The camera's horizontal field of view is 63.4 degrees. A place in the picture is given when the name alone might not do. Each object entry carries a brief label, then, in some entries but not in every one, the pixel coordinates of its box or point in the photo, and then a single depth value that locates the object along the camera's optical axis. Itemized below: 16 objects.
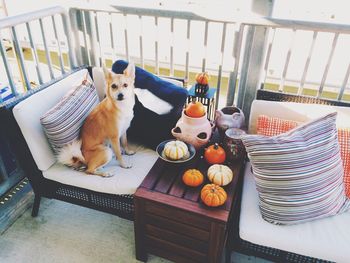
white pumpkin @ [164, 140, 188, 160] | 1.68
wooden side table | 1.44
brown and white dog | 1.79
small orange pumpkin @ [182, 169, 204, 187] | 1.56
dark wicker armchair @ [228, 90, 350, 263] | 1.55
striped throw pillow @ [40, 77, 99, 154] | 1.71
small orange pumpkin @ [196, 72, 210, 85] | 2.04
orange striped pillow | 1.60
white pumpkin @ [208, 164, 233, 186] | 1.56
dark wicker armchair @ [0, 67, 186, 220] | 1.70
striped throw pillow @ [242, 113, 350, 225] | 1.39
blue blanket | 1.92
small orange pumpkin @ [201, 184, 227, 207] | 1.42
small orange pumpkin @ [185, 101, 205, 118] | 1.75
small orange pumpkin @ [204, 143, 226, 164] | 1.70
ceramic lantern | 1.76
